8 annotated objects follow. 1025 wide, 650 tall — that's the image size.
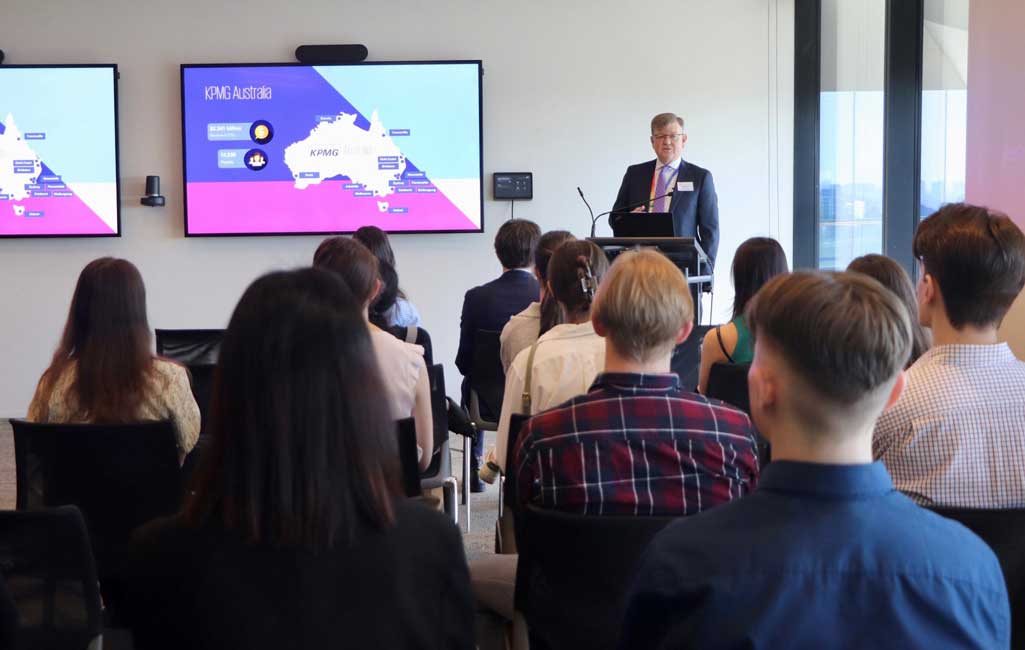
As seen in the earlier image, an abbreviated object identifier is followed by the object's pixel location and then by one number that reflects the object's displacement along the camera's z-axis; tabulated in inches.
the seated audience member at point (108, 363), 109.3
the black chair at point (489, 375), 173.0
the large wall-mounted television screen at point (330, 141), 284.7
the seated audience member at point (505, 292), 185.3
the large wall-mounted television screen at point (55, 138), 285.1
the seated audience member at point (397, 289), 178.5
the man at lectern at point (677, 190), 257.0
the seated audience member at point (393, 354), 122.2
